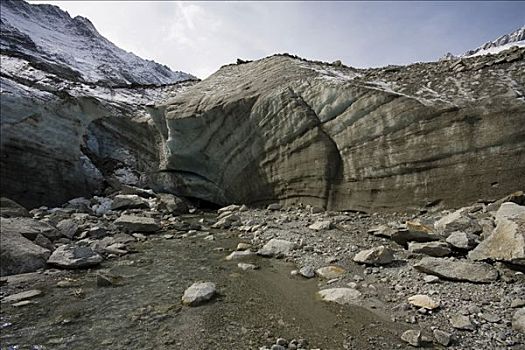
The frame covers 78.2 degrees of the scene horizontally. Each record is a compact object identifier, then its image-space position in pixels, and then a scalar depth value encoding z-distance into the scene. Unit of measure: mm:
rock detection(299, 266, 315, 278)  5195
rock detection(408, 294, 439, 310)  3652
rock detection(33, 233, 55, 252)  7051
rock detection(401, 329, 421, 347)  3109
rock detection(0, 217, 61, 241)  7094
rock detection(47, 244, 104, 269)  6289
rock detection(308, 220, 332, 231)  7458
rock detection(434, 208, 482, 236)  5257
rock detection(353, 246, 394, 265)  5031
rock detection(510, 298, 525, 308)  3375
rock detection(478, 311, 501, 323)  3264
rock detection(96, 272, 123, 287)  5395
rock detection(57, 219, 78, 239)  8469
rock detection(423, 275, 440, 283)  4195
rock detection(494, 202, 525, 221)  4289
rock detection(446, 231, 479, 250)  4702
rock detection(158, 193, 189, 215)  13117
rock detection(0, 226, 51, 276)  6008
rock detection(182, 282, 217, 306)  4426
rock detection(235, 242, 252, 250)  7137
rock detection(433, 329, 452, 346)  3059
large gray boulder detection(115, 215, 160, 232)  9445
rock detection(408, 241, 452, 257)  4812
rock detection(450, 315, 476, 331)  3223
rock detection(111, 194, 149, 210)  13234
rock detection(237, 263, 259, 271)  5848
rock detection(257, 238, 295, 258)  6462
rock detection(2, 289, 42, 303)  4828
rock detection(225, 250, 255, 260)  6555
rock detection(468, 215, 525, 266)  3885
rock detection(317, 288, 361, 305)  4161
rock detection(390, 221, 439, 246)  5441
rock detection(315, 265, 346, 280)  4982
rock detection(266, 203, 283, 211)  11445
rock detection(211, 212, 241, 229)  10000
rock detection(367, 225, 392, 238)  6286
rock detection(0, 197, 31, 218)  9230
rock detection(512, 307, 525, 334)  3054
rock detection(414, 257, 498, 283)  3991
